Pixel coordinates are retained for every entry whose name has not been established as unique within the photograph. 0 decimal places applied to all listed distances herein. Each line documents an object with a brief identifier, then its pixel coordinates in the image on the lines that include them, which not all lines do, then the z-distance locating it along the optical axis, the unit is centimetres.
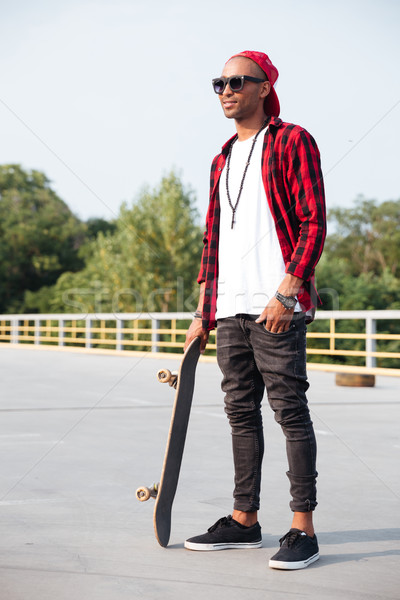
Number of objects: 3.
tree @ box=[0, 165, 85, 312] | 6341
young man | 298
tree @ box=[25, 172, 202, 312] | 4691
